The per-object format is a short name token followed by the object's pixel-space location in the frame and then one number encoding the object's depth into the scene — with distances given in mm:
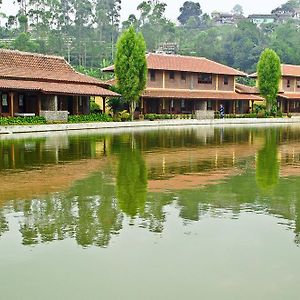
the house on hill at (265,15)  198488
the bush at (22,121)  36344
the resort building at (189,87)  55125
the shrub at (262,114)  58762
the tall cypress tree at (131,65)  48406
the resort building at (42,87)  40531
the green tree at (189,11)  182250
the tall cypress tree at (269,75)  60031
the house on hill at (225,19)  192000
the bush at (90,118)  42031
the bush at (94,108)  49997
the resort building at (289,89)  68625
